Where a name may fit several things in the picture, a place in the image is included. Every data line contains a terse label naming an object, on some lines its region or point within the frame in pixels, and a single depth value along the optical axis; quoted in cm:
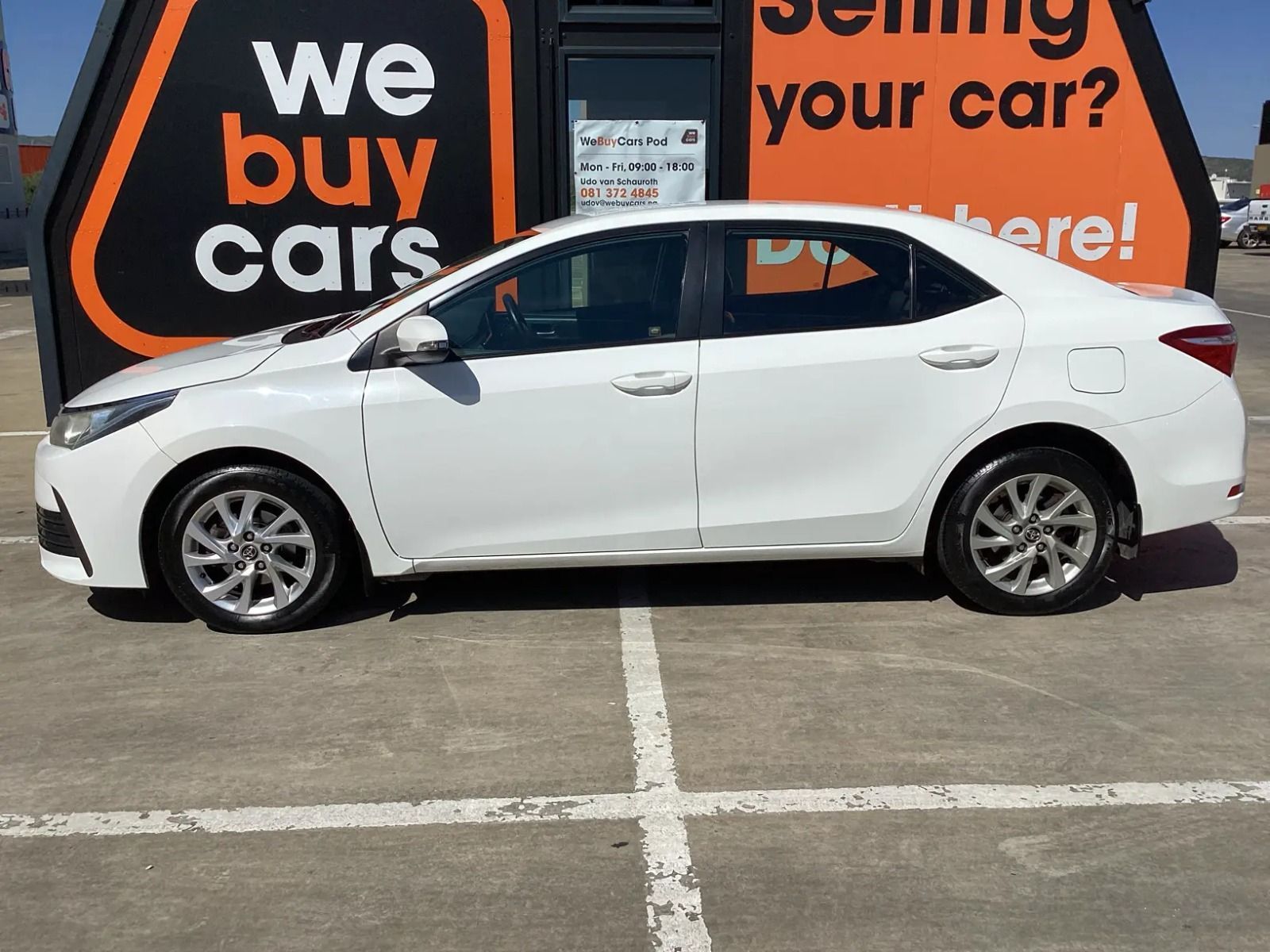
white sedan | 441
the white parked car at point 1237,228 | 3431
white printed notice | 692
